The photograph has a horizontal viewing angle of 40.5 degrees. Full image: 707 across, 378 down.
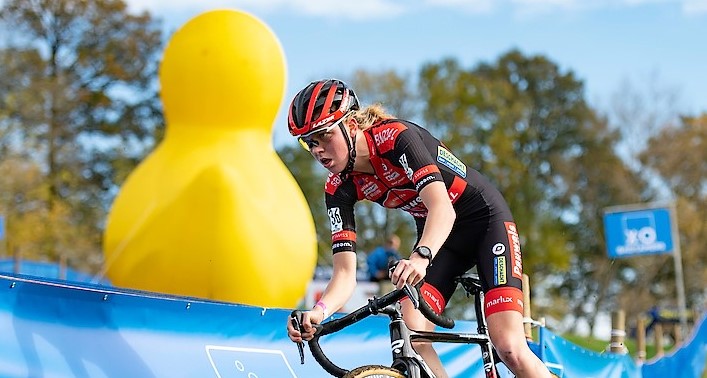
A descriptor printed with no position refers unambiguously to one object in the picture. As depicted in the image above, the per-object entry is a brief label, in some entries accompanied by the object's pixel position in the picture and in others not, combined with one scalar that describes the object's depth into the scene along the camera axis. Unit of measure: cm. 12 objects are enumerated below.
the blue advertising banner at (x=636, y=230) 1992
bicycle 416
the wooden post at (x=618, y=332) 953
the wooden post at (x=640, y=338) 1153
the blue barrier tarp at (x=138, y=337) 450
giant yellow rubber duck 1223
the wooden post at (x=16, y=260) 2053
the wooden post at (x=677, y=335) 1714
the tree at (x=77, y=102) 3675
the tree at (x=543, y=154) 4006
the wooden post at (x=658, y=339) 1538
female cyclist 450
